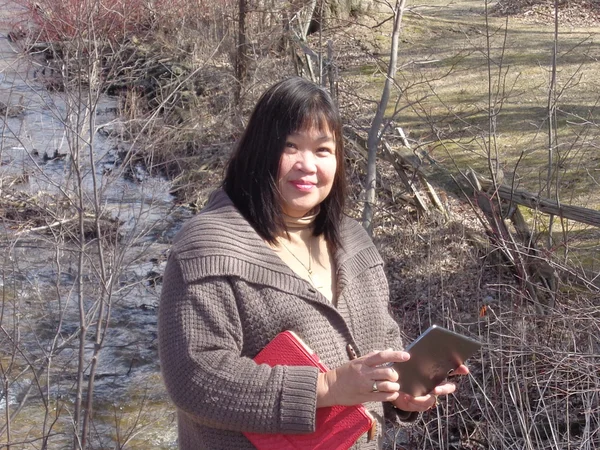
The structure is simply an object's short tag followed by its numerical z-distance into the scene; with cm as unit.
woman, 211
